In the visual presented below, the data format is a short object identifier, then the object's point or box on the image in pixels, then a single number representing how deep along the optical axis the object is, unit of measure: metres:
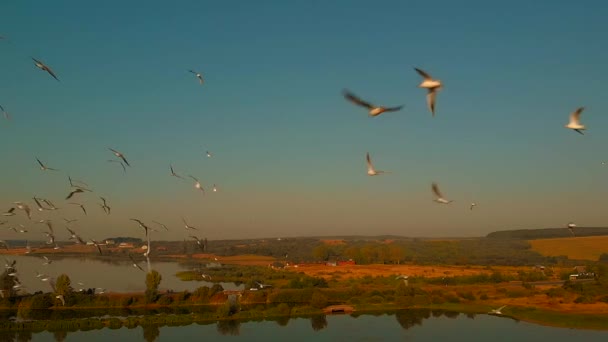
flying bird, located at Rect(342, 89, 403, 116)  8.30
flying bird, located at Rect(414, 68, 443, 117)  7.03
